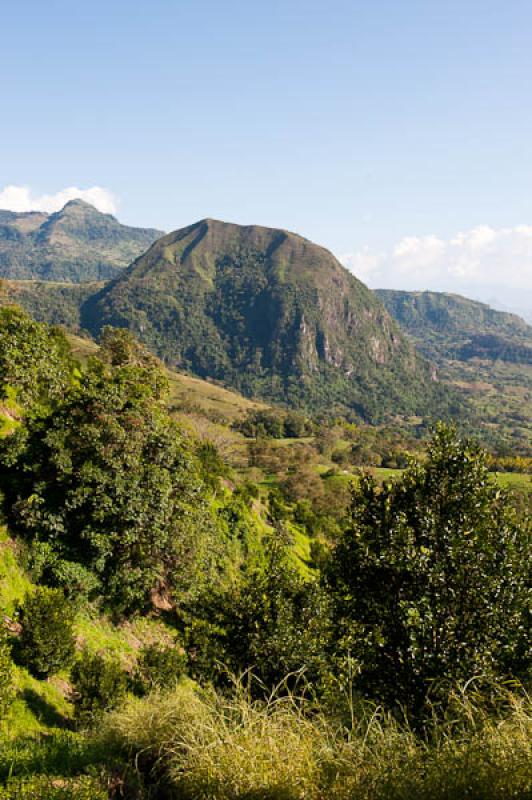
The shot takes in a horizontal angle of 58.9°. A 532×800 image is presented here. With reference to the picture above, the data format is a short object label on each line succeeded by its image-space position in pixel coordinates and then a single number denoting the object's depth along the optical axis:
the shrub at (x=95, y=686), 17.42
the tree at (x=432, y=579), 12.00
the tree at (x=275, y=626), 15.88
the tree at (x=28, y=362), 28.86
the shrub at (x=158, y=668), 20.58
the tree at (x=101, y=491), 22.45
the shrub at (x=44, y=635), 17.22
